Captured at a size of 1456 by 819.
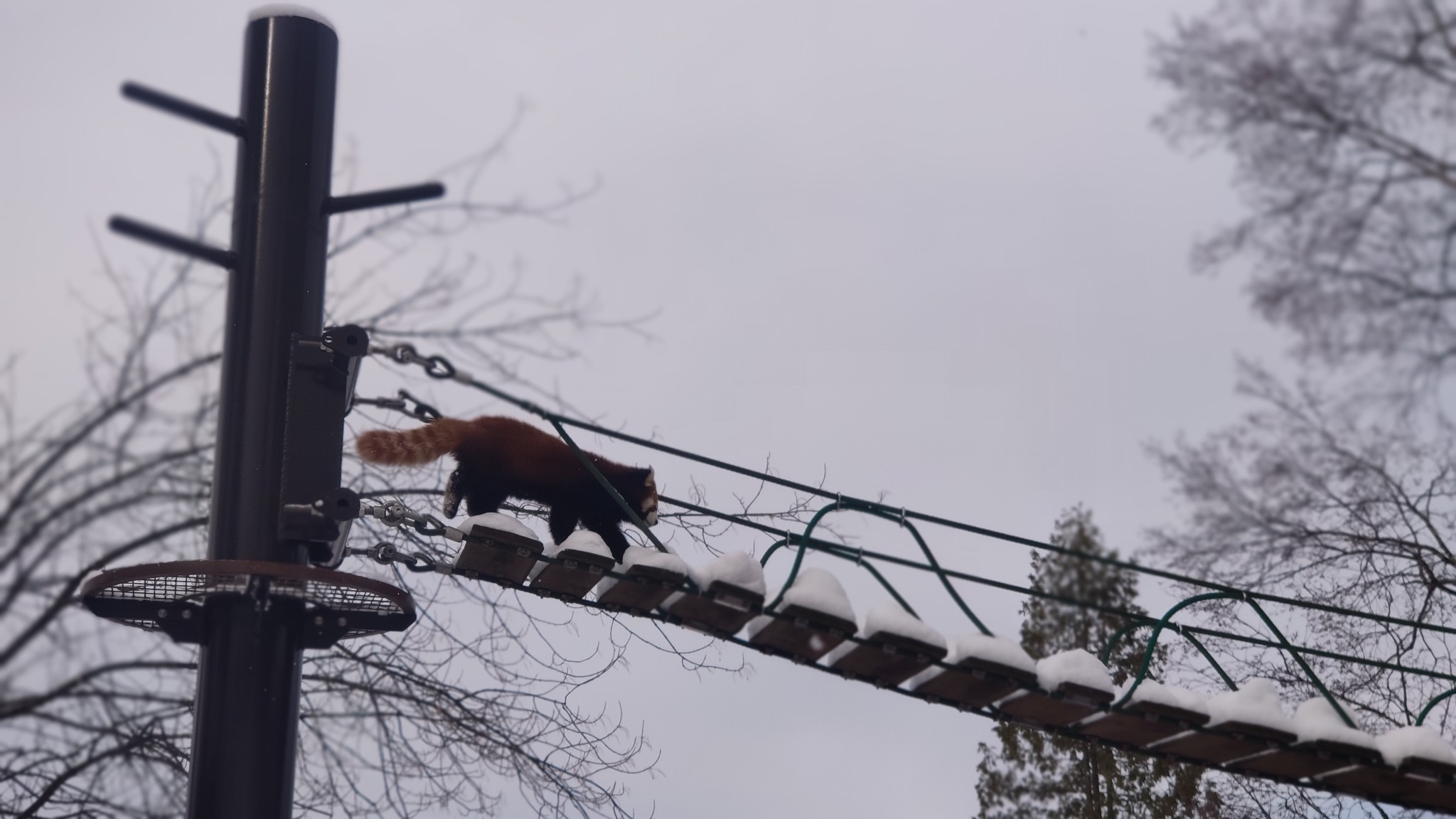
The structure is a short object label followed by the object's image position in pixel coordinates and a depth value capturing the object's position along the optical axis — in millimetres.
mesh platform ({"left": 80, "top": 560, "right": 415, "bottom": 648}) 6492
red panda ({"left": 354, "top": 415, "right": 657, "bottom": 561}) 9641
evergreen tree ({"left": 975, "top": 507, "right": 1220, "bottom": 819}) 14219
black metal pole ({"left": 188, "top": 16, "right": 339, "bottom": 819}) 6699
